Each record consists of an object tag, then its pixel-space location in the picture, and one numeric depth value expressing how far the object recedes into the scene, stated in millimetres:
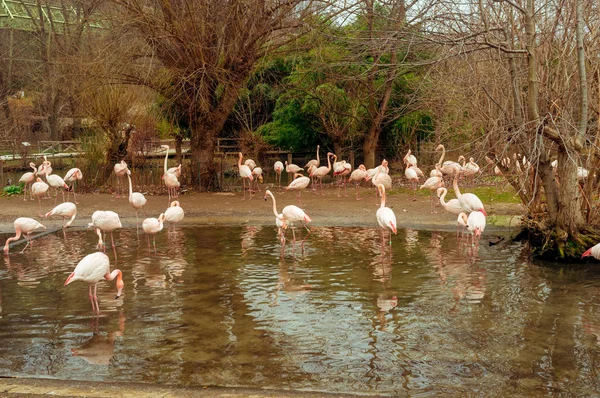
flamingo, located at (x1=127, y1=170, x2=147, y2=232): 13086
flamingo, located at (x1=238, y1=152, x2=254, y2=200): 18156
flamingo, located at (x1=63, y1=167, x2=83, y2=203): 18547
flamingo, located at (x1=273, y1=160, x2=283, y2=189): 21906
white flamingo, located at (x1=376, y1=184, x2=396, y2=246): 10586
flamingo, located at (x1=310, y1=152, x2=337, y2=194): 19047
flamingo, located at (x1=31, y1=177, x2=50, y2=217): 16000
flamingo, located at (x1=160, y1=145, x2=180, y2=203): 16922
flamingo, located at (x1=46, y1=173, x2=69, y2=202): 16516
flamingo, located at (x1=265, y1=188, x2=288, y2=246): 10984
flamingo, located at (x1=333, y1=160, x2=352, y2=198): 19125
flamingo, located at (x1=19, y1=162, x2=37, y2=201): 18147
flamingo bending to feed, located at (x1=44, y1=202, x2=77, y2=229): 12430
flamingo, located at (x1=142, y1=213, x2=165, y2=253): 10891
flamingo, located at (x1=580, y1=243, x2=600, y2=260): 8691
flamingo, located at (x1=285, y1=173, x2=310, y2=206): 16188
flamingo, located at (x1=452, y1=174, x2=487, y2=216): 11578
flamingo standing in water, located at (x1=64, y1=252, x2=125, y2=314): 7512
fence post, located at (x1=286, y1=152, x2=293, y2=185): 25897
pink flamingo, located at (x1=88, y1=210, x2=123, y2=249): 10812
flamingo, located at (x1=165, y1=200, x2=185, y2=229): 12086
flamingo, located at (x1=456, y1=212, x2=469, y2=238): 11359
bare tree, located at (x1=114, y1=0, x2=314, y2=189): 16734
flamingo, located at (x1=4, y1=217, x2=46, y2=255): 11137
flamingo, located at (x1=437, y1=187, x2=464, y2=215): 12266
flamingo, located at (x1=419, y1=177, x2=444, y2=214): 14906
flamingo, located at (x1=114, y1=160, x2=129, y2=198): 19277
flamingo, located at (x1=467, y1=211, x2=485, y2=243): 10406
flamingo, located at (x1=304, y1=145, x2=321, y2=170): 20448
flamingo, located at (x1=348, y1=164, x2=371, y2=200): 18391
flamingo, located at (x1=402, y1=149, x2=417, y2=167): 18561
